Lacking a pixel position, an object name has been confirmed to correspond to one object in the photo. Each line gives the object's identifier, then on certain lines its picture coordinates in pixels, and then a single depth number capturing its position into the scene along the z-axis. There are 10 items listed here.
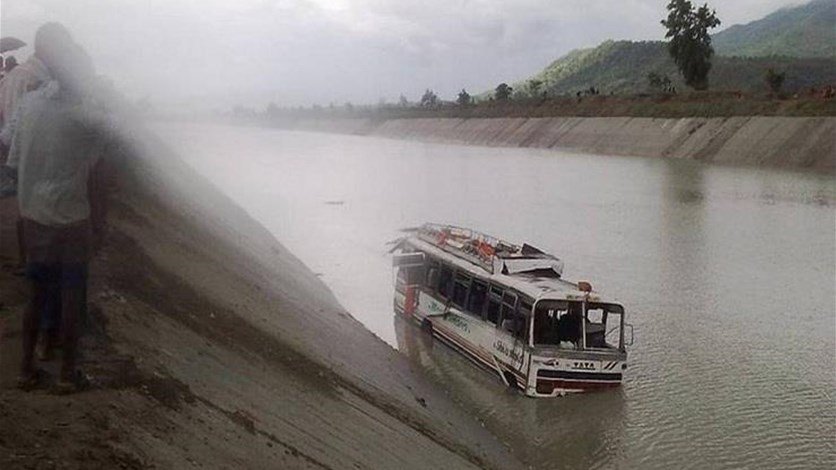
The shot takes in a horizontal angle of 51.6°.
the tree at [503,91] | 132.95
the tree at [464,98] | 142.62
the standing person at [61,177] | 6.31
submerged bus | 15.41
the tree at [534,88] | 136.00
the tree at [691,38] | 89.44
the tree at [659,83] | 102.44
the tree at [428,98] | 169.12
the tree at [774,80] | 74.52
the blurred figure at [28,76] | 6.41
